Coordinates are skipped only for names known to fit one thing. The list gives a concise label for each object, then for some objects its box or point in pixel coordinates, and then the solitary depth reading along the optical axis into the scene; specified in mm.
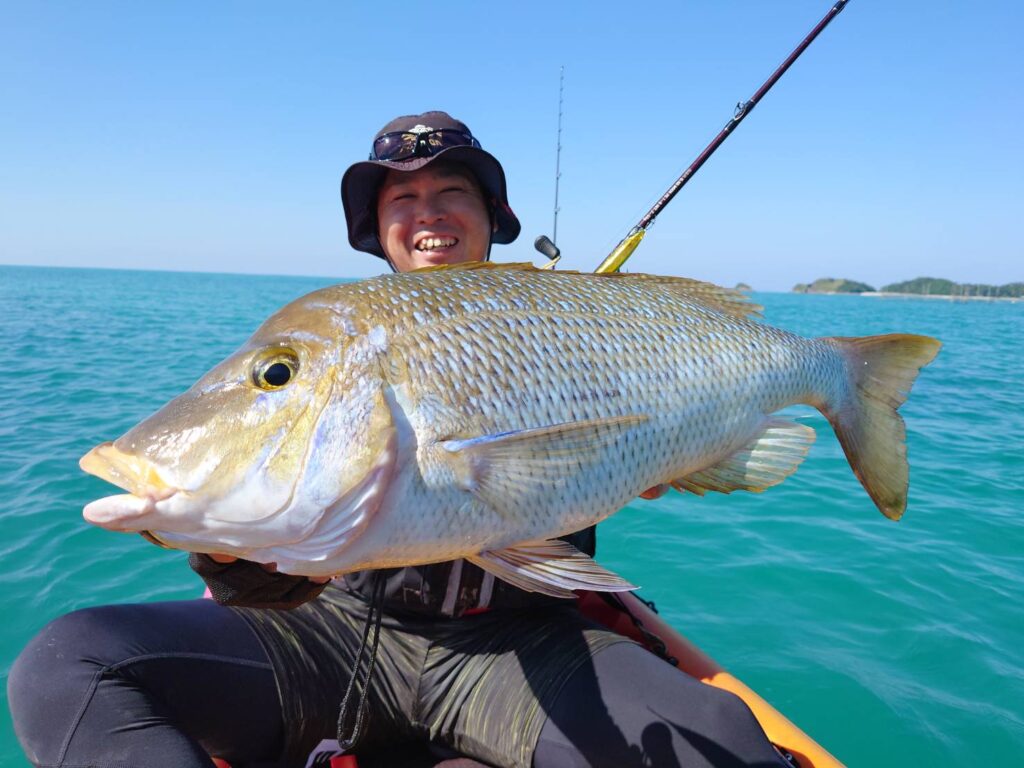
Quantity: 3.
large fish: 477
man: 595
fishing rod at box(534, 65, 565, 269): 1021
